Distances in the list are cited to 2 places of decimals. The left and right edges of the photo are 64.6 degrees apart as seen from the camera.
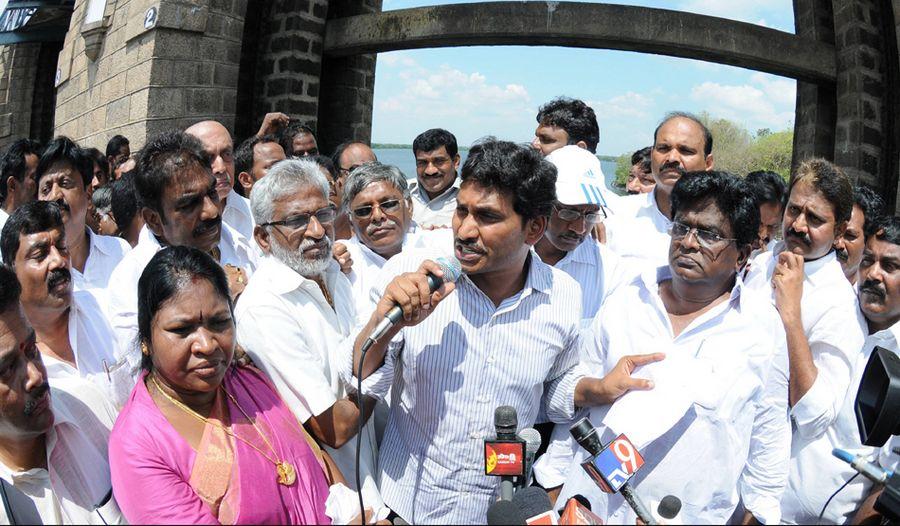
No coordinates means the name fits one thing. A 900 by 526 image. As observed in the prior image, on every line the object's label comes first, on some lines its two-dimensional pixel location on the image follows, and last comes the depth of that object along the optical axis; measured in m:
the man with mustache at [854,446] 2.65
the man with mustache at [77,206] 3.42
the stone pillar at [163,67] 7.34
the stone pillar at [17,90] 14.69
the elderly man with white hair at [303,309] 2.22
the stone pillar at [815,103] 8.41
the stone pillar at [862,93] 7.82
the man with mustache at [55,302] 2.51
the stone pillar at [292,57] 8.81
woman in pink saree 1.80
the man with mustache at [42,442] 1.92
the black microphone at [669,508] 1.46
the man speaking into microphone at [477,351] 2.28
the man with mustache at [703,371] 2.20
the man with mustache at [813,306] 2.59
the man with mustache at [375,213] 3.50
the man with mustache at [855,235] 3.27
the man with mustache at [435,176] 5.08
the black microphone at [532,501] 1.65
